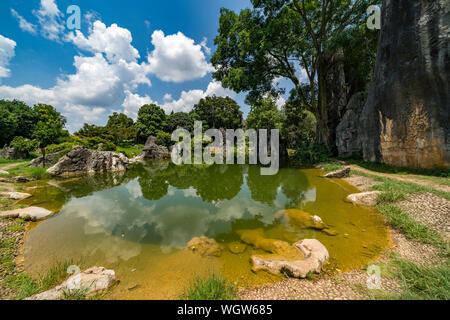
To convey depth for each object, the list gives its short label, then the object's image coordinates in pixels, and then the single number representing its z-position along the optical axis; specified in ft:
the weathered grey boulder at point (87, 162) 40.67
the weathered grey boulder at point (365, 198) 18.04
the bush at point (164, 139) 94.70
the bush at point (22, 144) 54.54
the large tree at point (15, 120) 64.81
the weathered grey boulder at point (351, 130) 45.09
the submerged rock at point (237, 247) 12.10
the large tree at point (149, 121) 103.65
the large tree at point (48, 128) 54.90
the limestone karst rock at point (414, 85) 23.00
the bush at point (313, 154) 48.20
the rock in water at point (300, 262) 9.00
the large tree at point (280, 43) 39.24
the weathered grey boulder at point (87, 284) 7.15
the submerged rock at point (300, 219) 14.98
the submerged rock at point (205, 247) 11.85
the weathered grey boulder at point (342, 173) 31.73
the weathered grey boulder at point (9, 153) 54.03
